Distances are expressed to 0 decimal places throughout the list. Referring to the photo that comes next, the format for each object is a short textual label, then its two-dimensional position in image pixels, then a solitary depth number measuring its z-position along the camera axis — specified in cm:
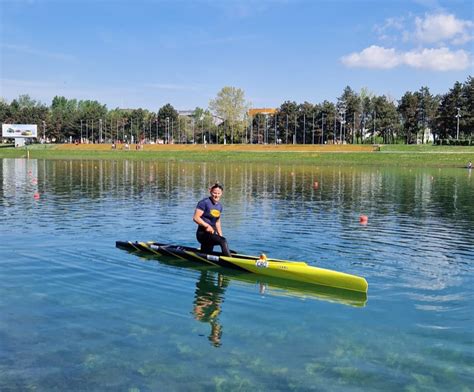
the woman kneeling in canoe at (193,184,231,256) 1545
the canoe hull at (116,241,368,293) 1330
